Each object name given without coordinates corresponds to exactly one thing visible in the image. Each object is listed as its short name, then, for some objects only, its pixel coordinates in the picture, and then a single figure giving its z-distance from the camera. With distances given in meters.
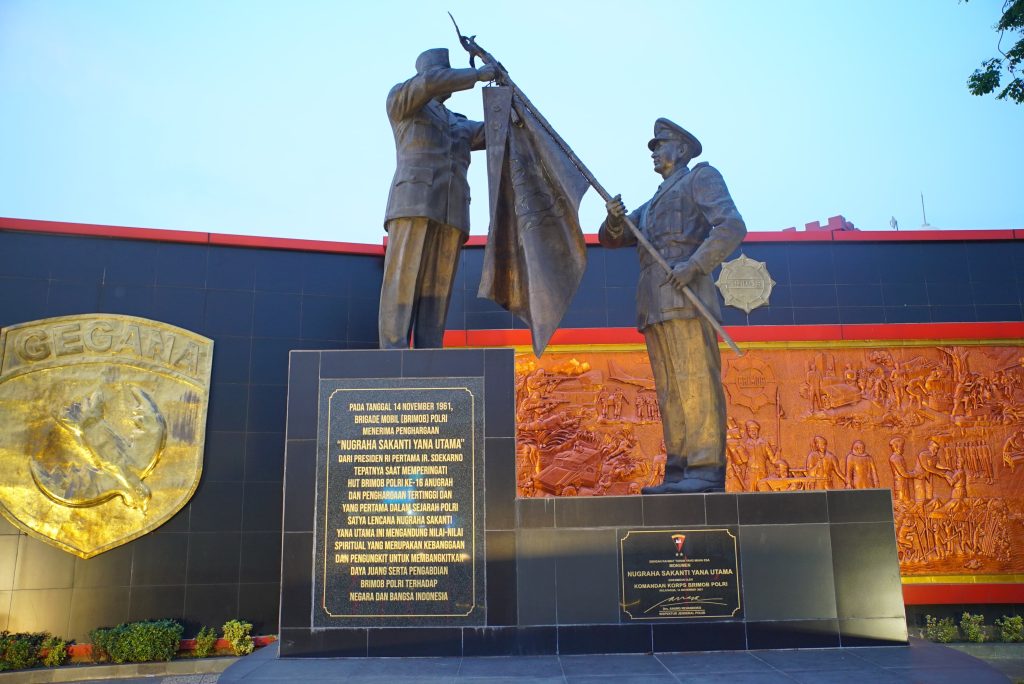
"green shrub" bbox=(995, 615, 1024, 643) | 10.22
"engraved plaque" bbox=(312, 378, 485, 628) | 4.86
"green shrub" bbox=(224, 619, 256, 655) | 9.98
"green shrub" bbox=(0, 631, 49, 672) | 9.23
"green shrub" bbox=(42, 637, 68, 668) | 9.45
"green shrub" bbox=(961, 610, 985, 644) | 10.17
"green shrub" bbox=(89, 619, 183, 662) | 9.47
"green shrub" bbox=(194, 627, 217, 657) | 9.88
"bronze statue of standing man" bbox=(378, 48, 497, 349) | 5.75
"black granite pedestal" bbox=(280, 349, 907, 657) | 4.83
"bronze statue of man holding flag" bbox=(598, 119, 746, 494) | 5.39
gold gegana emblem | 9.75
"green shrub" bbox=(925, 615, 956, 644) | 10.18
